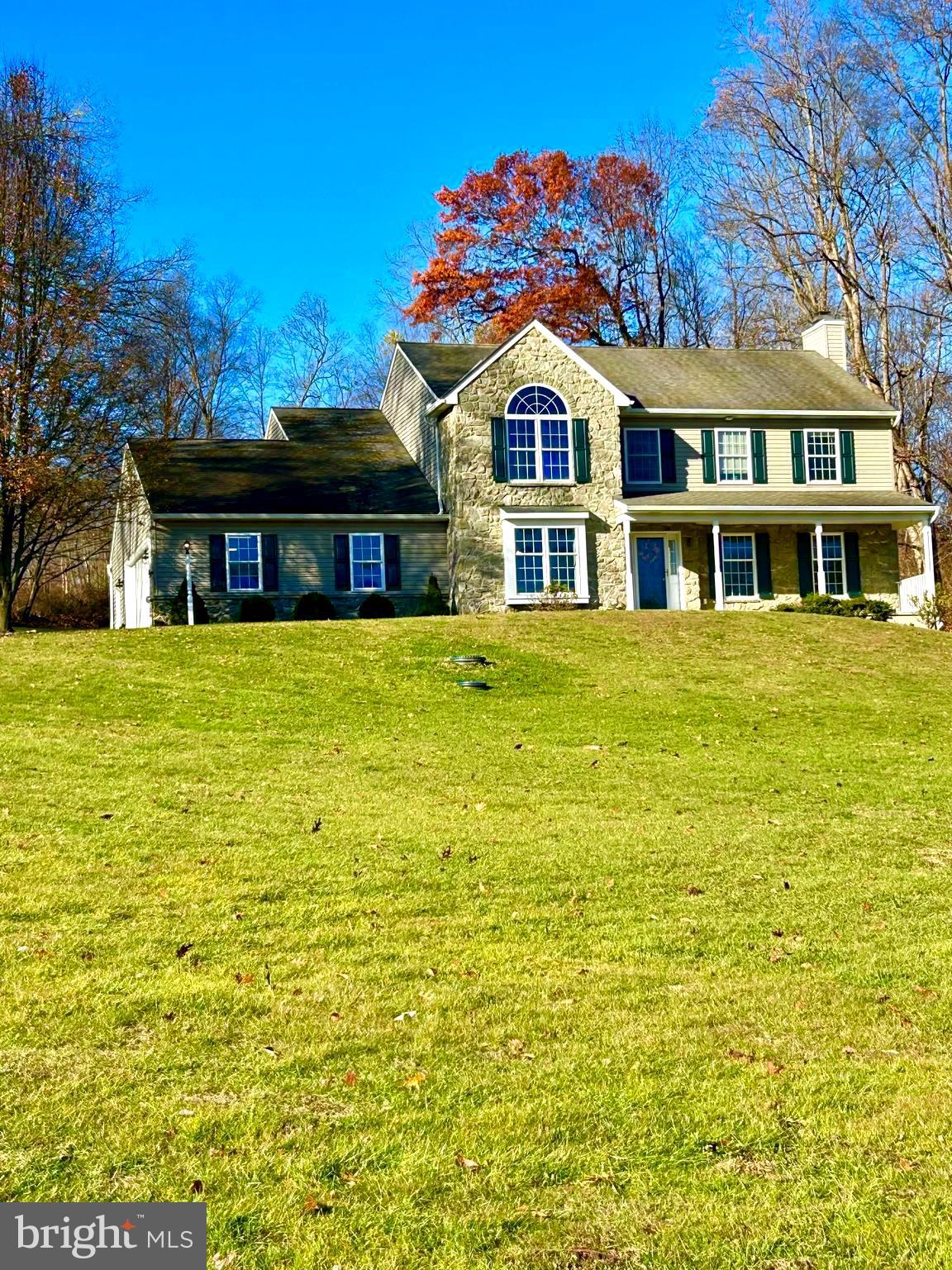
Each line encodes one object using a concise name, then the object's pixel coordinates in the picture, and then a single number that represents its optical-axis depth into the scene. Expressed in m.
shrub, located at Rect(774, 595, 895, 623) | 27.09
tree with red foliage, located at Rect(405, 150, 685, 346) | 40.28
